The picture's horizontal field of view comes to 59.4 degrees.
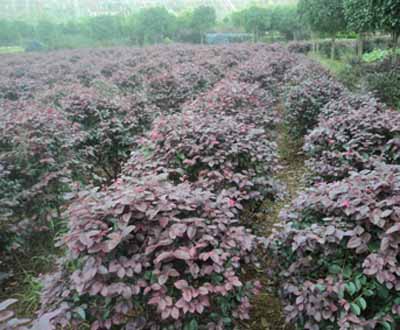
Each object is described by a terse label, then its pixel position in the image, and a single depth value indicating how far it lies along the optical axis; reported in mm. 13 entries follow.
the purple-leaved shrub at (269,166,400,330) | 1545
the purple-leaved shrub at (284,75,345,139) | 4828
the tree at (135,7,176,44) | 27625
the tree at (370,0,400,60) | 7052
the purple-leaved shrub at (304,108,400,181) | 2727
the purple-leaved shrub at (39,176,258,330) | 1467
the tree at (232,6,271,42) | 27891
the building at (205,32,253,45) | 29734
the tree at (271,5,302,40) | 27734
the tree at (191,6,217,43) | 29109
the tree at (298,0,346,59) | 14203
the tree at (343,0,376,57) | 8055
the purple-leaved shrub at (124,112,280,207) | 2361
